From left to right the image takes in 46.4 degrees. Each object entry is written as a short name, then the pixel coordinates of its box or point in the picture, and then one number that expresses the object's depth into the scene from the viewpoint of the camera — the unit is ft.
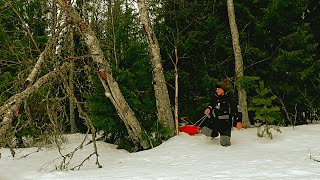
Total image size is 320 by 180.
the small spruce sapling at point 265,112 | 28.27
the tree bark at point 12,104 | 20.48
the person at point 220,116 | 27.04
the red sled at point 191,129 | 31.71
